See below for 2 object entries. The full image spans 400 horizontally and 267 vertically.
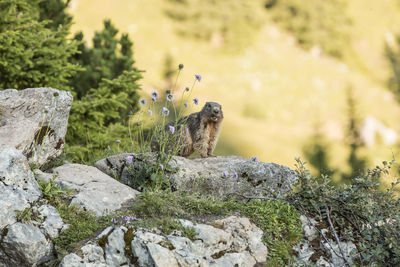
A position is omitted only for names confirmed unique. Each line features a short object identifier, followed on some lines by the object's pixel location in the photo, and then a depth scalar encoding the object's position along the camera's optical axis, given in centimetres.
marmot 1484
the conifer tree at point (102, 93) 2050
